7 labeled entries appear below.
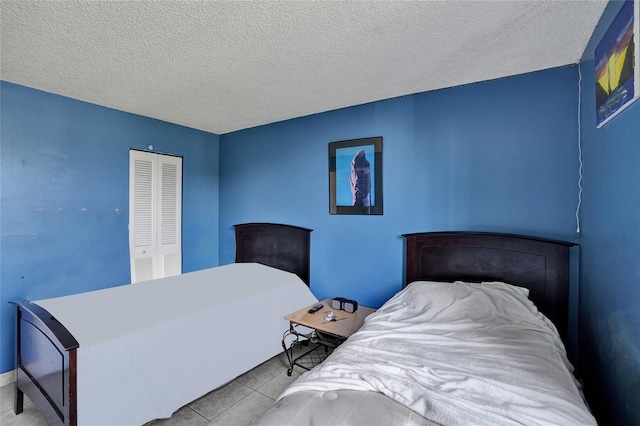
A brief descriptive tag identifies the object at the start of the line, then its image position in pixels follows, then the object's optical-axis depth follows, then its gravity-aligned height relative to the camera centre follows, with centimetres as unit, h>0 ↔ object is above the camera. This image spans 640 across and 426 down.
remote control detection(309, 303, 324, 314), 259 -87
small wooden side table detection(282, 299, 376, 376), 225 -91
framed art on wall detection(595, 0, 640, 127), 112 +66
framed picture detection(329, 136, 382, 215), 270 +36
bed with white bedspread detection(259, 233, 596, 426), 107 -70
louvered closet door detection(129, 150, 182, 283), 313 -3
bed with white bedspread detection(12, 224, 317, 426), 159 -86
